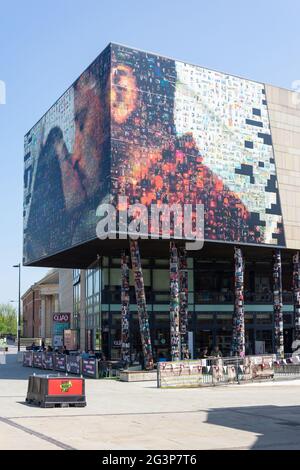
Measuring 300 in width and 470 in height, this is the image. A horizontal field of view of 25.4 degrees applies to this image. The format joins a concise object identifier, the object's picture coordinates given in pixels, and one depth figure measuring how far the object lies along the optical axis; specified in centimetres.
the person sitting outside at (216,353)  4870
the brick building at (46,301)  8832
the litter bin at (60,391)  2569
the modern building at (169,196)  4625
